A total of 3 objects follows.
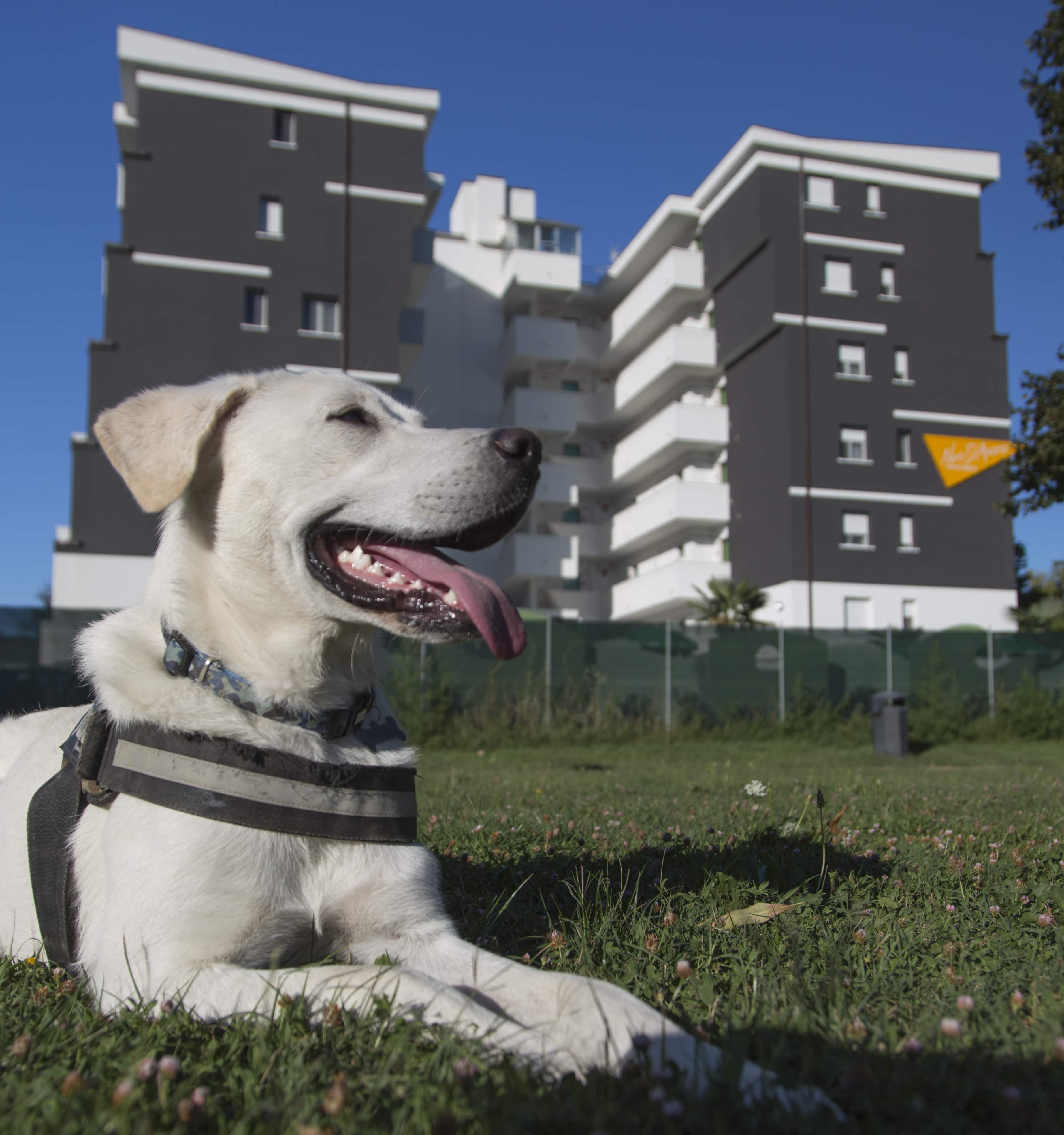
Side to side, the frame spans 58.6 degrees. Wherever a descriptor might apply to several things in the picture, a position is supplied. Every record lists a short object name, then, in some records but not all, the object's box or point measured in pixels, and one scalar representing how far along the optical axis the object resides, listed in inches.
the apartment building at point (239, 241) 1163.9
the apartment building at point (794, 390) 1471.5
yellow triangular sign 1518.2
